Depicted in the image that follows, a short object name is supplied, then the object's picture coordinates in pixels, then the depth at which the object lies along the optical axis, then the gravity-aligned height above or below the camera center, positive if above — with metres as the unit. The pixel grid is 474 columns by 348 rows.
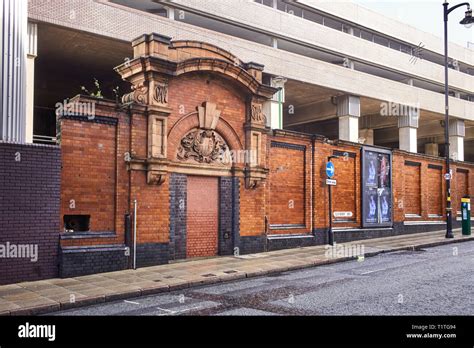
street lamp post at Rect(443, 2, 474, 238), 20.54 +6.22
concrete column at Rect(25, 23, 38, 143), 17.81 +5.19
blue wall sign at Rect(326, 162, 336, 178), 18.11 +1.21
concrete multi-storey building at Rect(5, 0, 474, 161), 21.62 +8.36
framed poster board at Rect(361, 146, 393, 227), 21.30 +0.62
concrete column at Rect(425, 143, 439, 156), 47.94 +5.28
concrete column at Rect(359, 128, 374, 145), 42.00 +5.81
